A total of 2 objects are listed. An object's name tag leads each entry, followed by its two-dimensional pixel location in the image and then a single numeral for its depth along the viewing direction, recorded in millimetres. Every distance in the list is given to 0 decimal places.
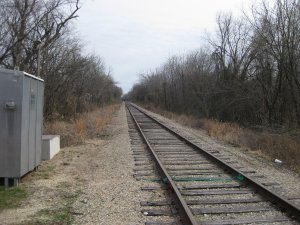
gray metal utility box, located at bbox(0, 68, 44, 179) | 5721
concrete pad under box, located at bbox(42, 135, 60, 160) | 8358
